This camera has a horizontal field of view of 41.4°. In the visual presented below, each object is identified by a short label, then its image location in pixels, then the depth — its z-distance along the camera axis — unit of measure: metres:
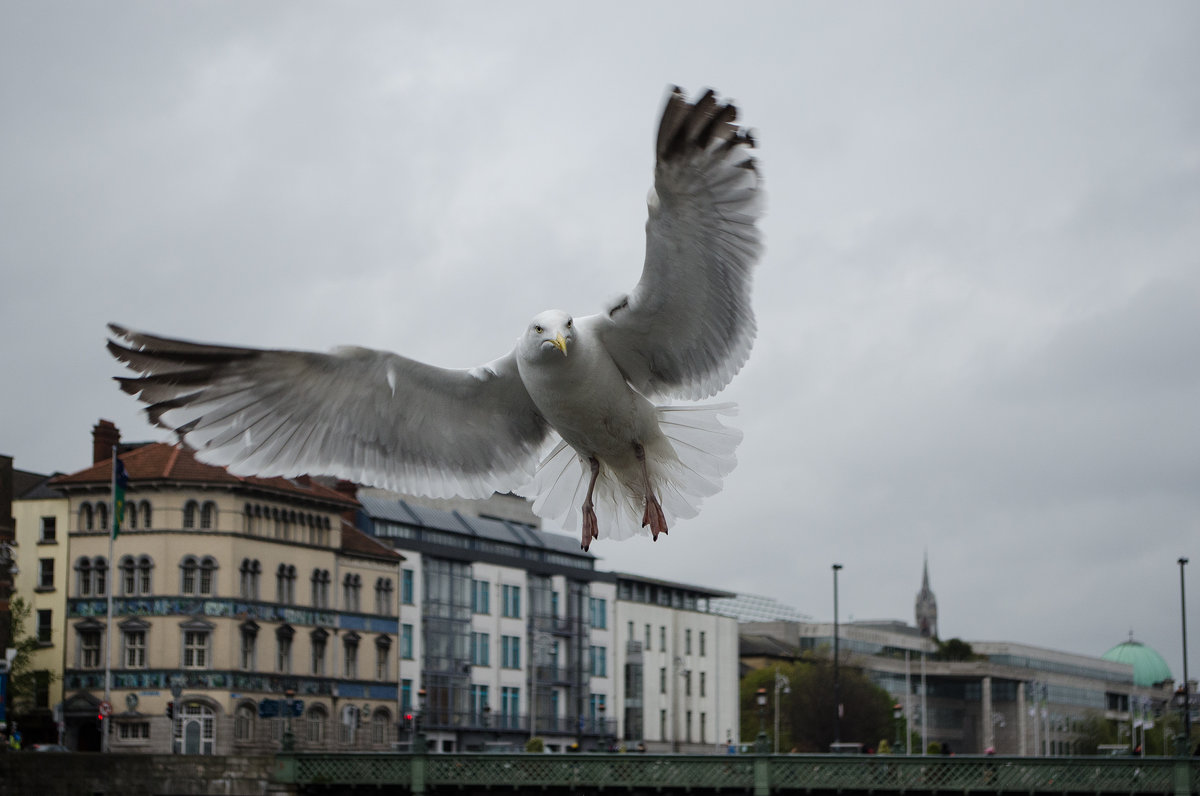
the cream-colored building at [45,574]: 55.75
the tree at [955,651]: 140.88
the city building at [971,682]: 119.12
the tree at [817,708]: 88.06
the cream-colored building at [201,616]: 55.00
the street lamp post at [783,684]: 81.75
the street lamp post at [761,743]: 38.59
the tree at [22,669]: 51.16
